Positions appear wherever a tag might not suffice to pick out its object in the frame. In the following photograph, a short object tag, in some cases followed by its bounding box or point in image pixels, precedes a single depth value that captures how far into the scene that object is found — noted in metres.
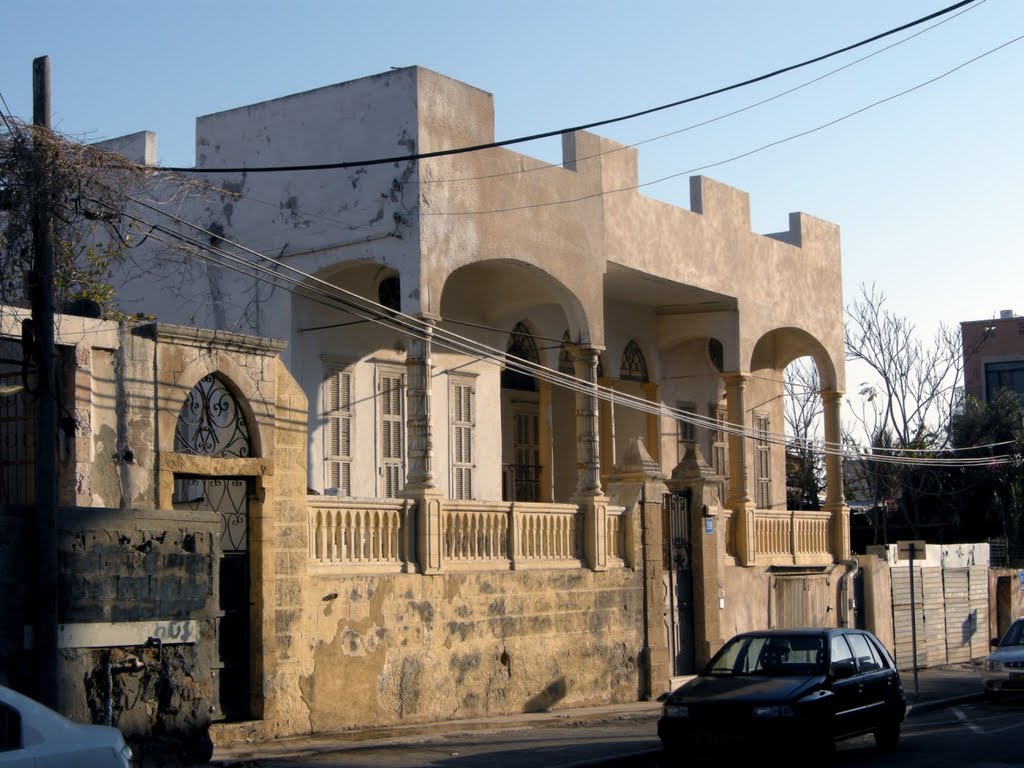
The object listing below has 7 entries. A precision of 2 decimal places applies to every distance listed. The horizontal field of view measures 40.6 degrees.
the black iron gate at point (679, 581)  21.50
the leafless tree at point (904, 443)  40.72
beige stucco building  14.35
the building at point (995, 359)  57.03
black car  12.78
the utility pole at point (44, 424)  11.04
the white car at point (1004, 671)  20.61
